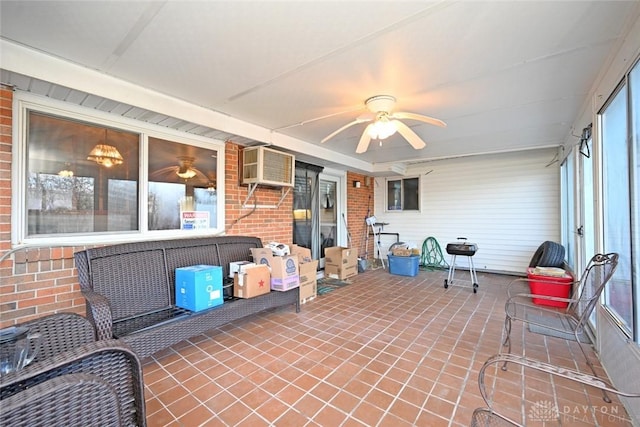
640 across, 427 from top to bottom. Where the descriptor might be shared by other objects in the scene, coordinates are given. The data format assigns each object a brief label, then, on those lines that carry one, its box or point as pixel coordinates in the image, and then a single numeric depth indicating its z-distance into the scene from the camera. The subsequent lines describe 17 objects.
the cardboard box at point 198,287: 2.52
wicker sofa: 2.08
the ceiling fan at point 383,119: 2.72
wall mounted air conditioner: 3.70
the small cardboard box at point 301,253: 3.95
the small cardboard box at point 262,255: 3.31
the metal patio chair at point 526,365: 1.09
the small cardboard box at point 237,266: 2.99
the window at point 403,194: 6.95
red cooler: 3.77
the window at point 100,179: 2.28
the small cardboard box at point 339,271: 5.19
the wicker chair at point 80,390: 0.84
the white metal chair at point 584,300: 1.96
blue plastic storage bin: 5.56
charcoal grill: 4.70
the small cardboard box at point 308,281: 3.78
